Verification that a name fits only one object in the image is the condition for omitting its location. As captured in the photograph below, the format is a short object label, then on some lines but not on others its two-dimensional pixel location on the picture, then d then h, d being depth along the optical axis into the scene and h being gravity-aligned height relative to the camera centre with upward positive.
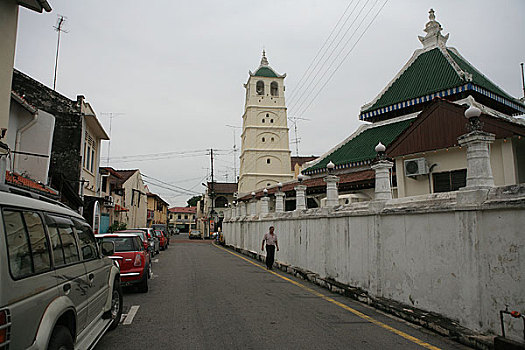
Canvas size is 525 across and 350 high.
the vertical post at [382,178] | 8.84 +1.06
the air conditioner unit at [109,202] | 28.08 +1.84
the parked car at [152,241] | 21.44 -0.70
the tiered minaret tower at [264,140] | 52.88 +11.43
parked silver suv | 2.94 -0.45
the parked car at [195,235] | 58.01 -1.06
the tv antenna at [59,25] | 21.48 +10.74
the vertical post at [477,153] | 6.12 +1.14
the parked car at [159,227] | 35.63 +0.06
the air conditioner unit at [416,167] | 15.00 +2.24
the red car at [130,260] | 10.03 -0.82
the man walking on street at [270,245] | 15.54 -0.67
